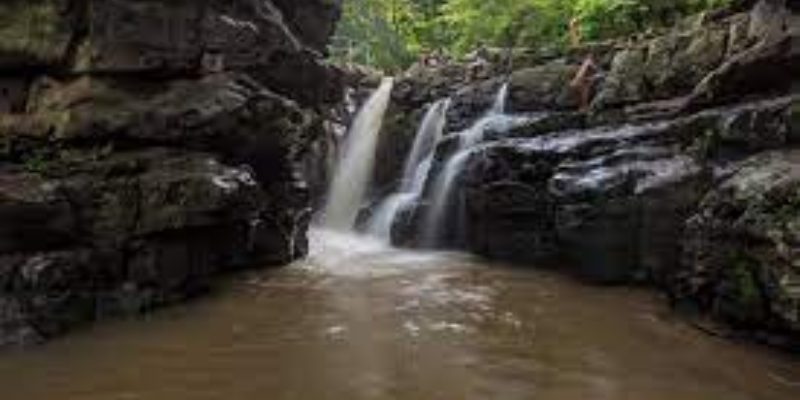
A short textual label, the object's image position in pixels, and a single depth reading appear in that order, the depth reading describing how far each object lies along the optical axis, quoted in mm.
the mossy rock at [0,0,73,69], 10742
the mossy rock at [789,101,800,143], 10062
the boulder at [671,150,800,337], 8039
